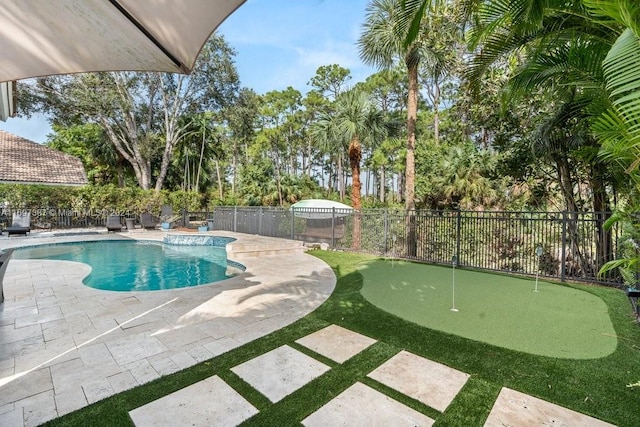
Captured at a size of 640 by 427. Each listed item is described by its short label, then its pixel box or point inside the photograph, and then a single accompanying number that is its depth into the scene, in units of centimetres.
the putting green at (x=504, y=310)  314
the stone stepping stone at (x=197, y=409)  200
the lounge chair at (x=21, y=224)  1253
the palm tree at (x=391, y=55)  855
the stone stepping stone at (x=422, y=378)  226
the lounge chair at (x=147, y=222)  1641
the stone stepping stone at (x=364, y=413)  199
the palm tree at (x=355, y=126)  1059
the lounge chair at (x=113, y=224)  1481
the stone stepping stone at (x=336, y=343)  293
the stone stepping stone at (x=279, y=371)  238
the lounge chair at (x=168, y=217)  1736
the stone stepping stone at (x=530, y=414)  197
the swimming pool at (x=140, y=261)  711
